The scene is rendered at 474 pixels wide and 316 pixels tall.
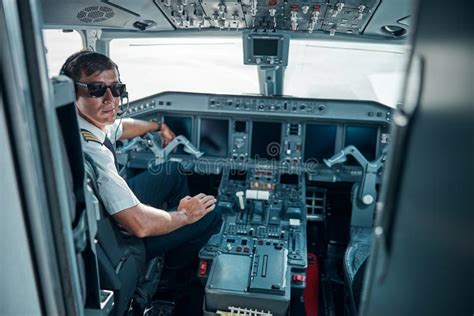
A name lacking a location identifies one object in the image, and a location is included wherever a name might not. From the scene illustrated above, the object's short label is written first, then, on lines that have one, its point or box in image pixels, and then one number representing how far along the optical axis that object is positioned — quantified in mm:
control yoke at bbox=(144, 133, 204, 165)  3516
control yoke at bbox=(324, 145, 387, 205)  3227
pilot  1869
